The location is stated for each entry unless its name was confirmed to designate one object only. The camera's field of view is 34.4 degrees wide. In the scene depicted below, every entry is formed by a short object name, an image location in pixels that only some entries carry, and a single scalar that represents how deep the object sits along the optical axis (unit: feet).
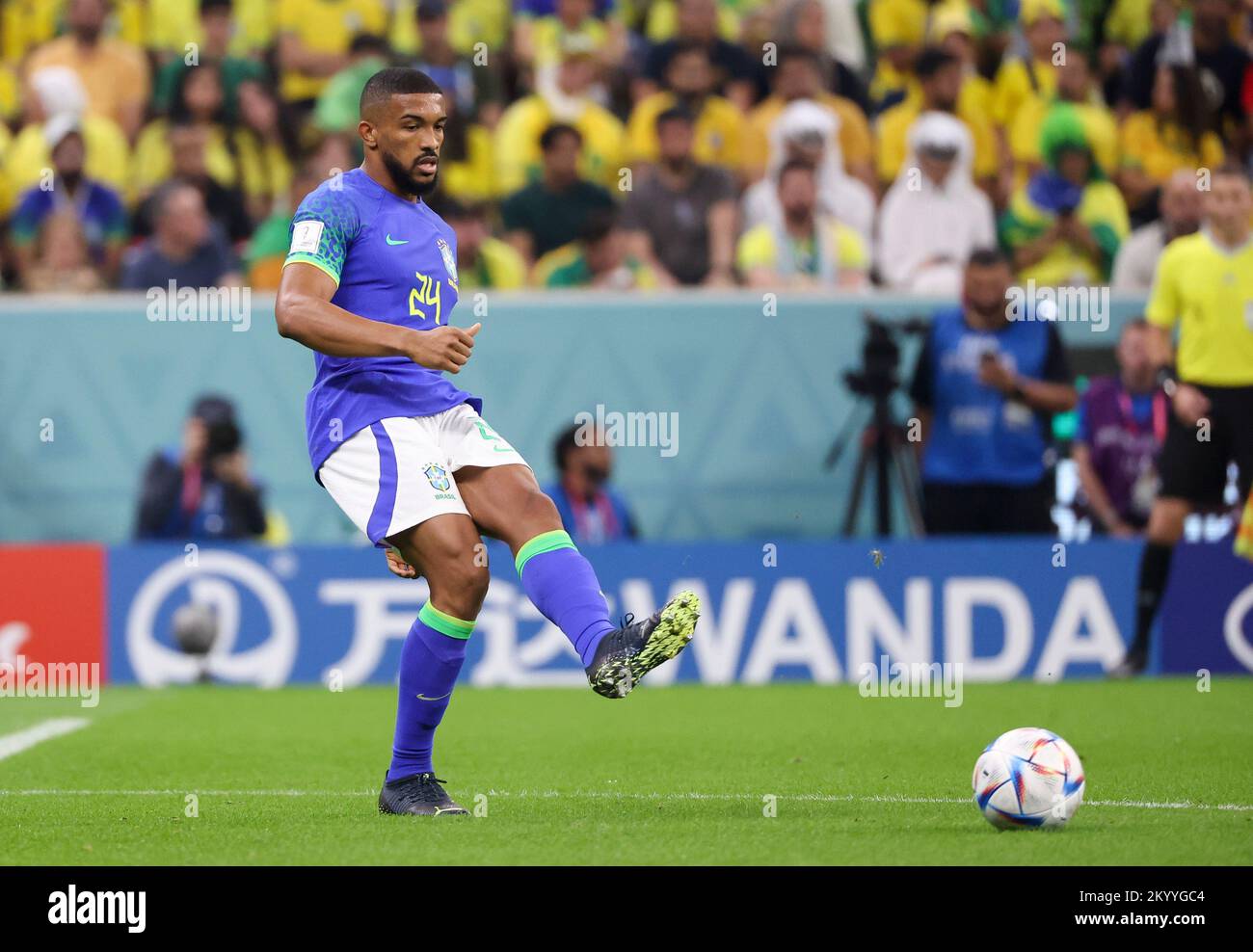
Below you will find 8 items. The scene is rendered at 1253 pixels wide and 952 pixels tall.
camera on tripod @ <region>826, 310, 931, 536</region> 42.86
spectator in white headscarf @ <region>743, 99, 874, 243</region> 45.16
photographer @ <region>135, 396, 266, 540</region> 42.78
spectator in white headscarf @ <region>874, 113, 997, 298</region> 45.09
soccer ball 19.83
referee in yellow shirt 39.65
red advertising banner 41.09
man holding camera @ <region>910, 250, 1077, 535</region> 42.14
